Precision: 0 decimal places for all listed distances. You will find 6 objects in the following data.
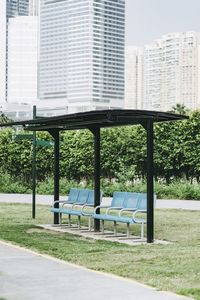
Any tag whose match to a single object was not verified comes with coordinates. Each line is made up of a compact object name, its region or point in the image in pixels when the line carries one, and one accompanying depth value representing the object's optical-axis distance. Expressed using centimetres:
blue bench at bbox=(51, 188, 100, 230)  1595
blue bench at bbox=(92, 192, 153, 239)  1350
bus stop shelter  1278
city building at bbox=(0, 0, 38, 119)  17425
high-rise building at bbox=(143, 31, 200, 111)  18288
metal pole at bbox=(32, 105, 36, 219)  1803
